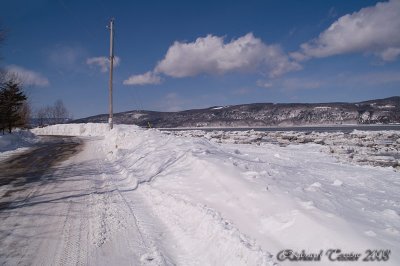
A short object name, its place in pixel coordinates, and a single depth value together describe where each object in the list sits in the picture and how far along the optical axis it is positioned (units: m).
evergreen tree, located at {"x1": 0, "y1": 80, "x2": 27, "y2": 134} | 27.88
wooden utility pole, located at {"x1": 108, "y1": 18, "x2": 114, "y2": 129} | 27.96
